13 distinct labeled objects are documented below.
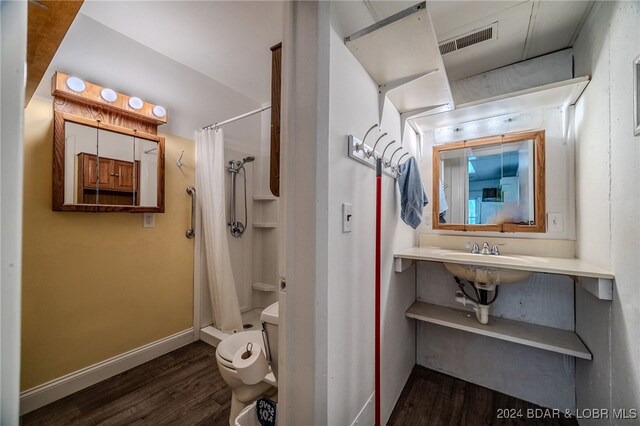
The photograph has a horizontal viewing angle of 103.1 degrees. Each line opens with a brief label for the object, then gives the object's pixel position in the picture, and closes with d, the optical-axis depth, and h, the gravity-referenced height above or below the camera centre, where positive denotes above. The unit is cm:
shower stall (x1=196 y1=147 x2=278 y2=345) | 271 -21
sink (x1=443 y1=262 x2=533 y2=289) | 148 -36
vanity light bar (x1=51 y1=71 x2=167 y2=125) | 161 +81
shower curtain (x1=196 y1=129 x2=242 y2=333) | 233 -10
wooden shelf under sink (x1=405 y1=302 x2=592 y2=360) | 144 -74
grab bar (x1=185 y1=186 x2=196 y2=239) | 236 +1
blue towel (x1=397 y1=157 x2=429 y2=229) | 162 +12
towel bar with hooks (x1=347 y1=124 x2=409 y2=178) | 116 +31
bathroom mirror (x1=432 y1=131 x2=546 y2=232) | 176 +23
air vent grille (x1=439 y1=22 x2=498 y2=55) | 152 +110
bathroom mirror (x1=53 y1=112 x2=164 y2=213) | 165 +33
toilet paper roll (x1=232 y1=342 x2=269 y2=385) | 126 -76
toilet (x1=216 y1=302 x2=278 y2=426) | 128 -85
